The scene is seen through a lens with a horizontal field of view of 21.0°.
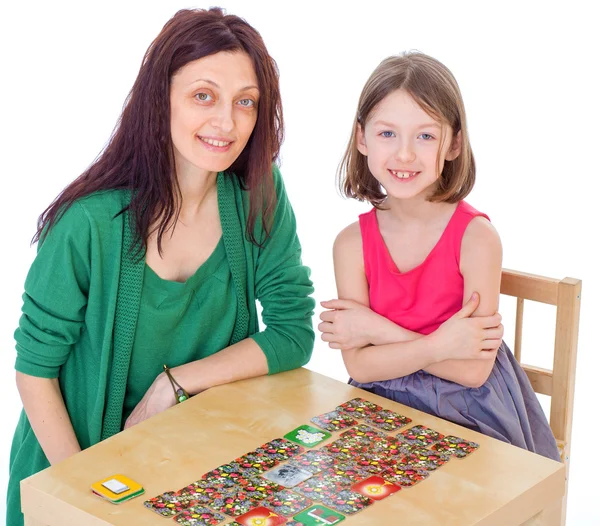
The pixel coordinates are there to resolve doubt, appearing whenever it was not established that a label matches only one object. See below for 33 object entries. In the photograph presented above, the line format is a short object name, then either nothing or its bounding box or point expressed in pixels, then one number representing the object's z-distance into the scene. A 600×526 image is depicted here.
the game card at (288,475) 1.98
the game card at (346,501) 1.93
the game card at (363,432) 2.09
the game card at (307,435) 2.07
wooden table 1.93
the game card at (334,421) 2.11
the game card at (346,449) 2.04
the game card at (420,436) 2.07
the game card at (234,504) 1.92
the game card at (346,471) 1.99
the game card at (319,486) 1.96
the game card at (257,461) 2.01
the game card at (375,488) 1.96
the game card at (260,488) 1.95
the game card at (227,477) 1.97
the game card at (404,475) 1.98
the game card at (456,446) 2.05
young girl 2.21
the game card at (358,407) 2.15
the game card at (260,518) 1.90
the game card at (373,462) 2.01
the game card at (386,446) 2.05
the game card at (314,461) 2.01
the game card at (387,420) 2.11
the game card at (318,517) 1.90
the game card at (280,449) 2.04
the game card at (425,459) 2.02
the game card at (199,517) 1.90
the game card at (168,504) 1.92
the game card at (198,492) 1.94
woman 2.19
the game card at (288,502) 1.92
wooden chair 2.34
